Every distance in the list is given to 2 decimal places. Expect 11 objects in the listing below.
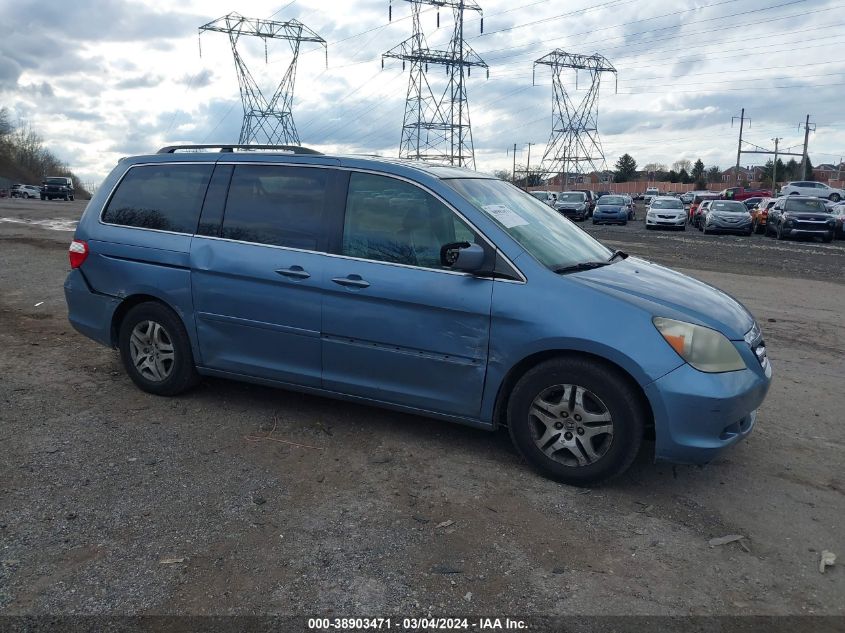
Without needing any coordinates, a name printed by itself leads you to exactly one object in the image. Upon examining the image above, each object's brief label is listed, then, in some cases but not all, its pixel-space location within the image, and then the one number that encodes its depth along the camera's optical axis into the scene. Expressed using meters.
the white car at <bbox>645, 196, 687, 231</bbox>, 30.01
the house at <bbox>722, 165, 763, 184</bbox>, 131.38
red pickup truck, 53.00
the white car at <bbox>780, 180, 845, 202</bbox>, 35.97
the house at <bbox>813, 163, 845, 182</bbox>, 106.35
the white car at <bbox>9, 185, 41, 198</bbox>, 62.38
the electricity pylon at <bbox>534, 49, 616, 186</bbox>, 68.38
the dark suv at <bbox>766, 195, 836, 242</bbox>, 24.17
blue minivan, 3.81
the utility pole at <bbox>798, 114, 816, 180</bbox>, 70.44
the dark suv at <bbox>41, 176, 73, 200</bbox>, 51.69
